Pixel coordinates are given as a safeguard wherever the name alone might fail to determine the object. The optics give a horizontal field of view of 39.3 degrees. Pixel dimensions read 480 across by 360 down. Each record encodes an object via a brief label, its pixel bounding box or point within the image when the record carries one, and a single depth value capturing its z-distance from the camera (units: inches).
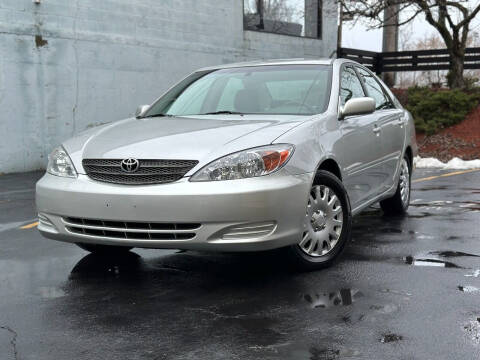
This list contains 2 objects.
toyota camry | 167.3
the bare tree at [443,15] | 795.4
